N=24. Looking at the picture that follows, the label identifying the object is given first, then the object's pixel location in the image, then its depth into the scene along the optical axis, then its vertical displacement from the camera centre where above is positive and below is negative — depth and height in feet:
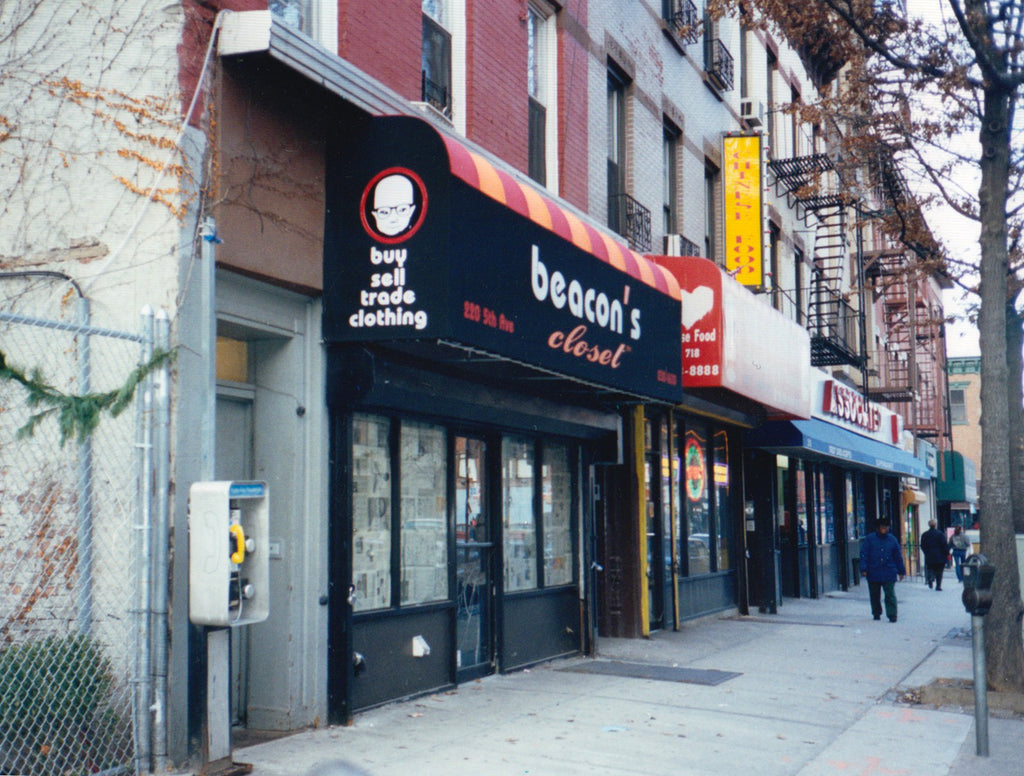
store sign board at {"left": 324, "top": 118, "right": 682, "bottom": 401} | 25.54 +5.70
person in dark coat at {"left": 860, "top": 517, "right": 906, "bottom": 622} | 57.72 -4.10
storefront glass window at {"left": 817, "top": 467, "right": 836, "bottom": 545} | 81.32 -1.86
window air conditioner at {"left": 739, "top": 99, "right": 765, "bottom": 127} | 65.72 +22.37
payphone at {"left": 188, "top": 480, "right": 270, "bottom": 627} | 20.88 -1.31
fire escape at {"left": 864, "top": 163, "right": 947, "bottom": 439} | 98.48 +14.60
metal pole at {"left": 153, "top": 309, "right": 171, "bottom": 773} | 20.71 -0.94
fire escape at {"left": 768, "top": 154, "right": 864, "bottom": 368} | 71.46 +16.70
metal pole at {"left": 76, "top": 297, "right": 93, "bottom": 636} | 21.40 -0.13
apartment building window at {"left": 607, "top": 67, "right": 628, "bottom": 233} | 47.50 +15.02
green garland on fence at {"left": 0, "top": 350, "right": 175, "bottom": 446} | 21.17 +1.80
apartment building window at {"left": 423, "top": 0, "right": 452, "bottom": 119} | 32.86 +13.16
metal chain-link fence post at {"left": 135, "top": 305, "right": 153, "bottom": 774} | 20.54 -1.32
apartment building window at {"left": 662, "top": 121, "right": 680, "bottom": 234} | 53.78 +15.17
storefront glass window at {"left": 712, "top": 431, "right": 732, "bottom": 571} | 58.80 -0.59
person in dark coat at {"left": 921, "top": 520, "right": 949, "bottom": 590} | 80.89 -4.73
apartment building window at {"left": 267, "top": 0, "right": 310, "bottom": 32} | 26.94 +11.76
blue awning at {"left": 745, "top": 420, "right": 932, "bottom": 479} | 60.75 +2.53
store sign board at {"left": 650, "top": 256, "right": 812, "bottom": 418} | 43.60 +6.34
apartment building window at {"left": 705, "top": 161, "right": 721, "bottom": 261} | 59.82 +15.36
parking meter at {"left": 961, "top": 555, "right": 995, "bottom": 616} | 26.89 -2.51
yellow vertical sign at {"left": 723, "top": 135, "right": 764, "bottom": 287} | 58.85 +14.84
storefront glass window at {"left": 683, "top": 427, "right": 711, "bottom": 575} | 54.60 -0.70
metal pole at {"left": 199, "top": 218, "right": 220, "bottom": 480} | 22.35 +3.17
